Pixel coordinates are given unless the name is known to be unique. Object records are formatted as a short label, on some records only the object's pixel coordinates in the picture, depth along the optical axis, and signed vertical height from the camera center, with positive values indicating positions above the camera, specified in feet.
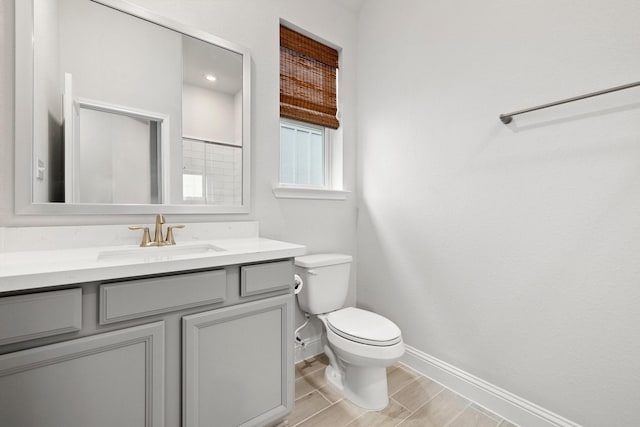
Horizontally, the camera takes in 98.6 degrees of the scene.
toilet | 4.40 -2.04
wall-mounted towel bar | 3.25 +1.50
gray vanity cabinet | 2.41 -1.49
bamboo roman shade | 5.99 +3.06
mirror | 3.59 +1.51
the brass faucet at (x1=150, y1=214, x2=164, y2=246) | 4.18 -0.31
